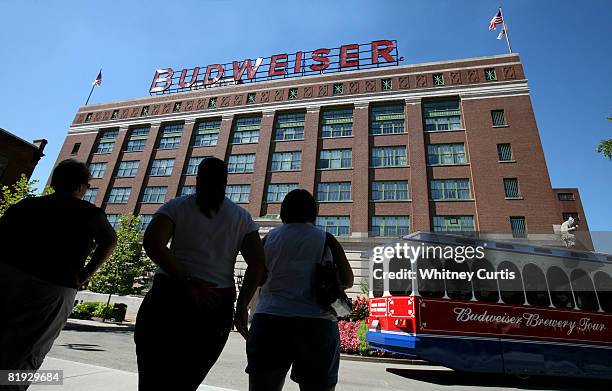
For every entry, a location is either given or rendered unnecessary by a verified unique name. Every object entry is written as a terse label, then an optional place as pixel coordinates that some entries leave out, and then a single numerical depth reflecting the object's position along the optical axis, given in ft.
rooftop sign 105.67
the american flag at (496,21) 88.16
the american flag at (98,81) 126.93
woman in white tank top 7.25
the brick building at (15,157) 77.61
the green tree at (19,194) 55.98
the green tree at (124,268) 71.36
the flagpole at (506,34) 91.97
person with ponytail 5.87
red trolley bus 25.16
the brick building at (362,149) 77.10
